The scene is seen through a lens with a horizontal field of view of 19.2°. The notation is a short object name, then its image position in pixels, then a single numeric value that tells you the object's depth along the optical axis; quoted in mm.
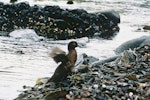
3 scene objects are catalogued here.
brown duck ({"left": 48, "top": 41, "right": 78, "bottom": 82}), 11094
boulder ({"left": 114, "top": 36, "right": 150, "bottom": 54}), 21328
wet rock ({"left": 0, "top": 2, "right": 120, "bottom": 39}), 30312
